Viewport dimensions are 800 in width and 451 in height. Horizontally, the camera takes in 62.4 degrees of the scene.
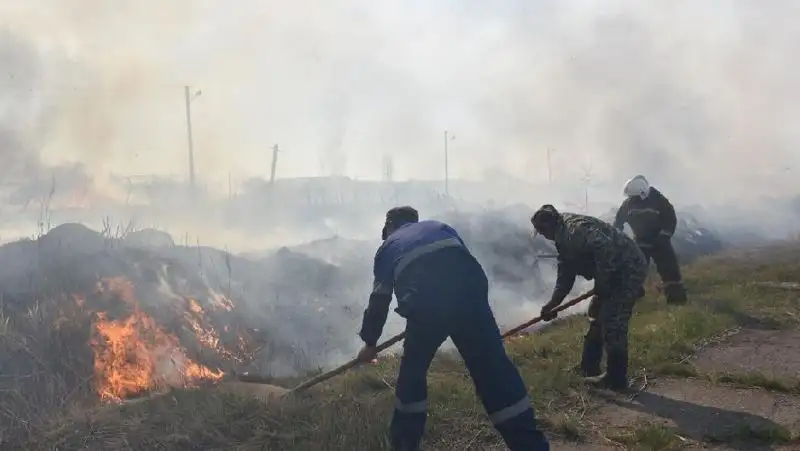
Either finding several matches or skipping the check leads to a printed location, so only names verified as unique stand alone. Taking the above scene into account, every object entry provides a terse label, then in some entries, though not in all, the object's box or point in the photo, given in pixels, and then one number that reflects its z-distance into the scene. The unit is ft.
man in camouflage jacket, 17.48
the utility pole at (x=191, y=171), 68.64
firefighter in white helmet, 29.37
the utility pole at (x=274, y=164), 81.87
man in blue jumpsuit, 12.84
